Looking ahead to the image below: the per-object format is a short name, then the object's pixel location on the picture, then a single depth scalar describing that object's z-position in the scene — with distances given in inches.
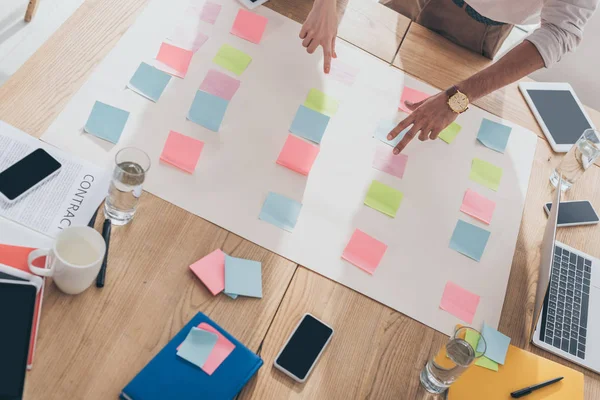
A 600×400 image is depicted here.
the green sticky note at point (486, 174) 61.6
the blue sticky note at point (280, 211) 51.9
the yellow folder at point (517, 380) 48.6
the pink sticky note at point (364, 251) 52.2
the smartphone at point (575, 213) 62.4
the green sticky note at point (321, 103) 60.3
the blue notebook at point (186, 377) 40.9
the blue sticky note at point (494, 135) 64.8
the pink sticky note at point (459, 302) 52.6
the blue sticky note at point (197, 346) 42.8
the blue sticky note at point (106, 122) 51.6
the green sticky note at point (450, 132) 63.4
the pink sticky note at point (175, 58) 57.7
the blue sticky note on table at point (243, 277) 47.6
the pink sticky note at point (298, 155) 55.4
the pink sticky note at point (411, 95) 64.9
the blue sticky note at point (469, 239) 56.2
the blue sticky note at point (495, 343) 50.7
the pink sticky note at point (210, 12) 62.9
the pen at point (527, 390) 49.3
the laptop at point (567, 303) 53.2
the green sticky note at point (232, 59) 59.9
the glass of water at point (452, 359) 45.6
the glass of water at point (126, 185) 46.0
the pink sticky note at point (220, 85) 57.6
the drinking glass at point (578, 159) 63.5
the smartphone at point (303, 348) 45.3
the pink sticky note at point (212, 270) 47.1
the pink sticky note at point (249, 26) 62.9
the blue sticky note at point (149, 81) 55.2
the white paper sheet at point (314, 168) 51.4
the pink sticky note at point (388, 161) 58.9
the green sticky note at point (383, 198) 56.1
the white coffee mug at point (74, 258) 41.0
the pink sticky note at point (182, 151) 52.1
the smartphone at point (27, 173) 45.9
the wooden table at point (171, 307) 42.1
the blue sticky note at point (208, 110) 55.3
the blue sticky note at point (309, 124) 57.9
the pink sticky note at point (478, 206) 59.0
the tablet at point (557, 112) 68.4
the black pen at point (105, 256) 44.7
